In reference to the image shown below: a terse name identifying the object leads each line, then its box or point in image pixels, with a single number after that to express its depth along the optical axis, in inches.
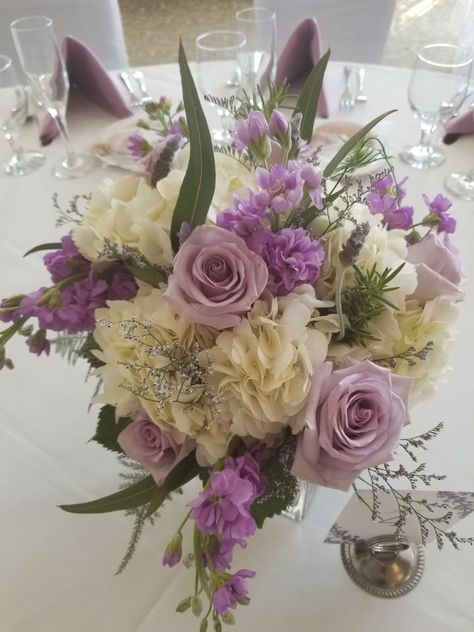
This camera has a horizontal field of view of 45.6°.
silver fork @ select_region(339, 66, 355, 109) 48.2
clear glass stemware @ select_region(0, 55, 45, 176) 43.8
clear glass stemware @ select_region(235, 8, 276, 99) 40.9
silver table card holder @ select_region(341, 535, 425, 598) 23.0
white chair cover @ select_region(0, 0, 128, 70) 67.2
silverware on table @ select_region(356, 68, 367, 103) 48.6
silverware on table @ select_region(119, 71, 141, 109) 49.9
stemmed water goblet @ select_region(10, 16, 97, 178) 41.8
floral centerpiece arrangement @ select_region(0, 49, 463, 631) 15.9
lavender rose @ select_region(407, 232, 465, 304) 18.8
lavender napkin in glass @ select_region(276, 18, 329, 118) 47.0
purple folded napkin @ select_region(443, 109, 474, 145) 43.9
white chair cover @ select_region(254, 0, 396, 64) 67.9
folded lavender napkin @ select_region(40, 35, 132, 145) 47.5
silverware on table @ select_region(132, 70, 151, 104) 50.2
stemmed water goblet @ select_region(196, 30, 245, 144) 39.0
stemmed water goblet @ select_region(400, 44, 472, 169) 38.7
